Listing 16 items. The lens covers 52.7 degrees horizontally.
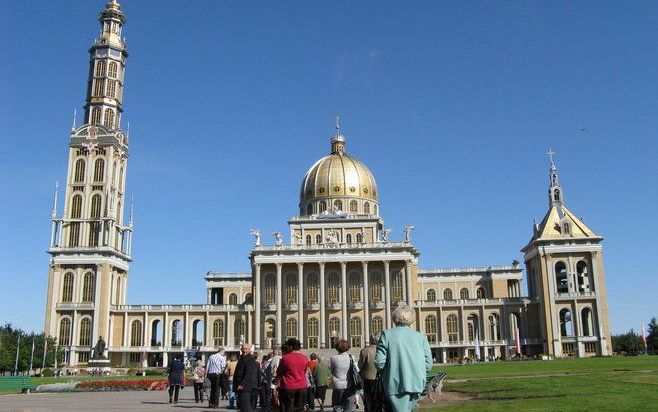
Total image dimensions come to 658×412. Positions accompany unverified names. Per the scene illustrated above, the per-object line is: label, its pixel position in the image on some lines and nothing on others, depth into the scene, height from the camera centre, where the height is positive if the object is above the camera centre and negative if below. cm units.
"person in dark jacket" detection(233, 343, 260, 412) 1577 -58
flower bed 3834 -161
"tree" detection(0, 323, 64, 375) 7938 +54
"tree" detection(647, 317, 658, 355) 10925 +214
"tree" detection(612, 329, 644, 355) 11719 +124
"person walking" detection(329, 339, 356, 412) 1633 -60
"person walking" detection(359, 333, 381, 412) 1452 -29
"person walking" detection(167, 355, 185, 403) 2680 -85
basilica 8694 +804
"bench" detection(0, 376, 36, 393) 3631 -128
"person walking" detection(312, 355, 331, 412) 1985 -69
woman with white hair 966 -16
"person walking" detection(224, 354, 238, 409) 2362 -54
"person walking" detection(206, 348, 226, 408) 2336 -59
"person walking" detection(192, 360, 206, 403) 2719 -97
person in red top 1420 -53
